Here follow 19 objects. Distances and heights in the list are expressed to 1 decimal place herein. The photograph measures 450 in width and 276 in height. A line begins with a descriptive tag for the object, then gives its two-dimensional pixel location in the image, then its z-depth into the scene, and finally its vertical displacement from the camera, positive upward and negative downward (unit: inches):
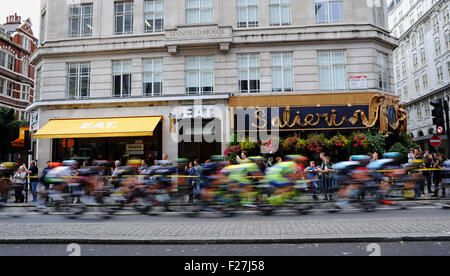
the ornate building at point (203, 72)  739.4 +214.1
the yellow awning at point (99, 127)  693.3 +70.8
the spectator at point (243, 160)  503.1 -9.4
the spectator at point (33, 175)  527.9 -30.1
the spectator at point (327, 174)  485.0 -35.0
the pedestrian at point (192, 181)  415.4 -38.6
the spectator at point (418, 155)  549.3 -7.1
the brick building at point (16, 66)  1587.1 +519.1
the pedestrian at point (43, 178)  362.6 -23.9
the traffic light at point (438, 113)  516.1 +64.3
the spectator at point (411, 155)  544.8 -6.9
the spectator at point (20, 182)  489.1 -38.1
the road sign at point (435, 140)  597.3 +21.3
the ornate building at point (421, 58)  1633.9 +576.1
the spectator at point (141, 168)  525.0 -20.7
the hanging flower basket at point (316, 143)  669.3 +21.9
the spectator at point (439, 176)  464.0 -40.0
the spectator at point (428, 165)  507.2 -24.8
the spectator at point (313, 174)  485.5 -34.8
